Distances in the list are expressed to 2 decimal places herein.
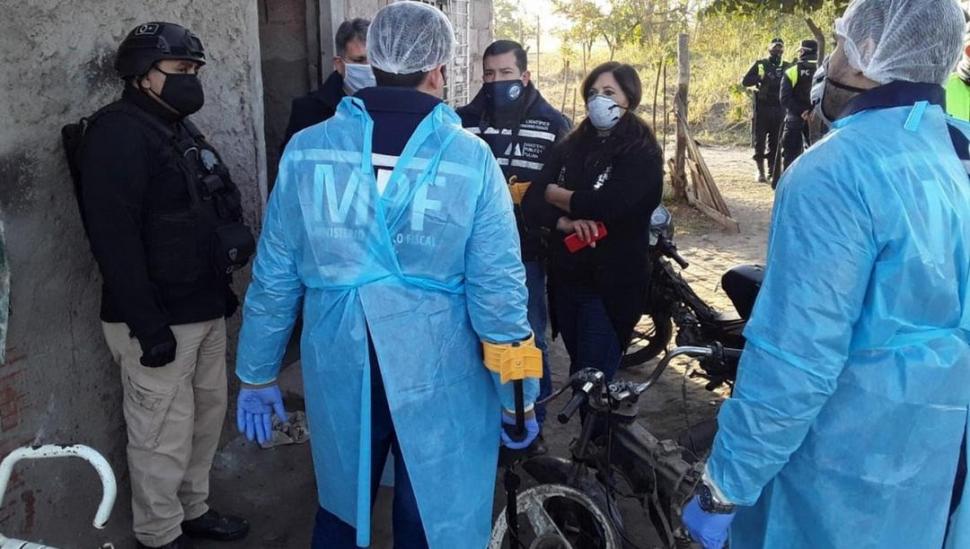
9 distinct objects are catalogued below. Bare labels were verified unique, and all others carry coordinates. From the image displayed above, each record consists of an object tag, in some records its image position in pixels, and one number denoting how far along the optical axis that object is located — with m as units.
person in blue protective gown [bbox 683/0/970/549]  1.71
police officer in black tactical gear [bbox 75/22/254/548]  2.65
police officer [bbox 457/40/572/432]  3.86
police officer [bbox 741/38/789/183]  10.95
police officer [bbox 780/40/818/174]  10.11
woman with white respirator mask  3.36
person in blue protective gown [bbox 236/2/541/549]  2.23
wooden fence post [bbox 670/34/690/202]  8.91
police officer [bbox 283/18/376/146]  4.04
